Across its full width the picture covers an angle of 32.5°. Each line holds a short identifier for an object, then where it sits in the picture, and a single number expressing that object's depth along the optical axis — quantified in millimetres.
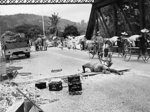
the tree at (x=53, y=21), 78062
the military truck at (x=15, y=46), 23953
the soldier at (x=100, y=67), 10769
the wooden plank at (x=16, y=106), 4184
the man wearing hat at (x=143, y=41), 17242
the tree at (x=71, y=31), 54716
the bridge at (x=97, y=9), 18312
